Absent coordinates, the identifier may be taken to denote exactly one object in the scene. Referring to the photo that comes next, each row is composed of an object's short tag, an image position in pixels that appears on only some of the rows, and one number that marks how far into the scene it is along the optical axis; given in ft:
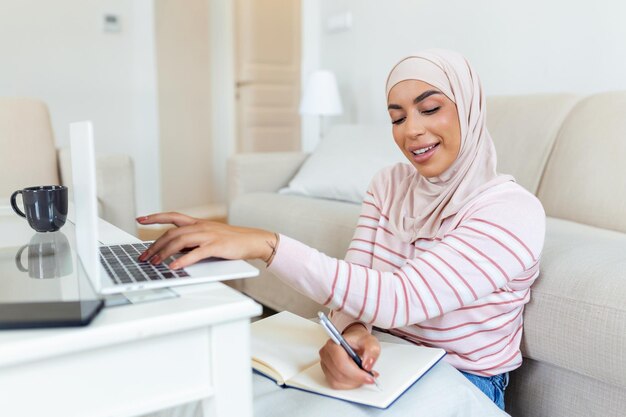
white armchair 7.00
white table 1.52
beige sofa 3.08
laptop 1.85
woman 2.56
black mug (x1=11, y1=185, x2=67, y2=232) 3.09
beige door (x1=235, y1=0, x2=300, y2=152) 14.42
